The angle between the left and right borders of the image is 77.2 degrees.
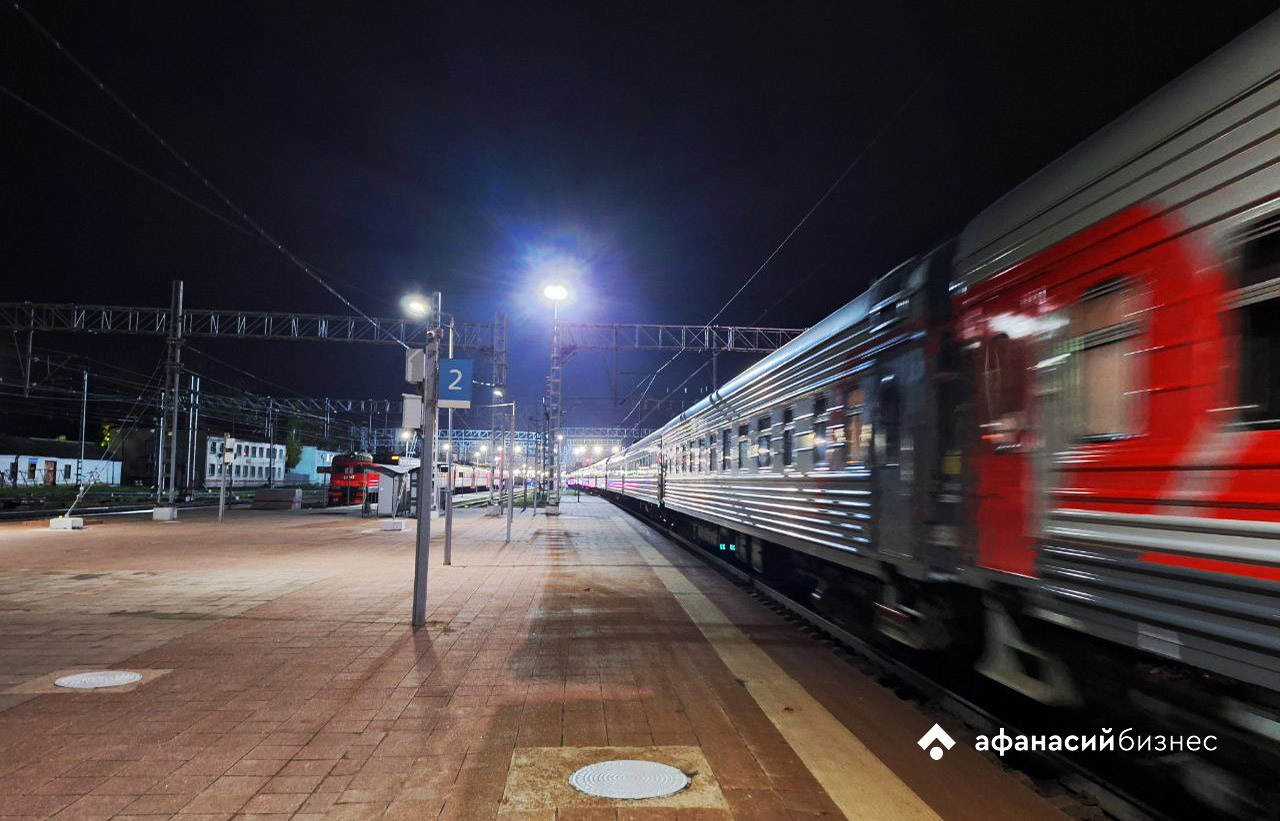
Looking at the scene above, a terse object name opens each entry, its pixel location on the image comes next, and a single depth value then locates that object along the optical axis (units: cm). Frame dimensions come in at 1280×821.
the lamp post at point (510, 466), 1933
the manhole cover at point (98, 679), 578
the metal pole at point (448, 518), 1365
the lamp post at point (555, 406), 2811
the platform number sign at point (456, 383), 971
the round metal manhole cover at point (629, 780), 394
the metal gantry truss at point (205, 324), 2706
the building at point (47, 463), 4728
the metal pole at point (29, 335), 2619
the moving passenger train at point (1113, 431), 289
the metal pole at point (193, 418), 3778
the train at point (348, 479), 3875
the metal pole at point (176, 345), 2464
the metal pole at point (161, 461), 2609
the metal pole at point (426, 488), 822
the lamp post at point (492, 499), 2498
